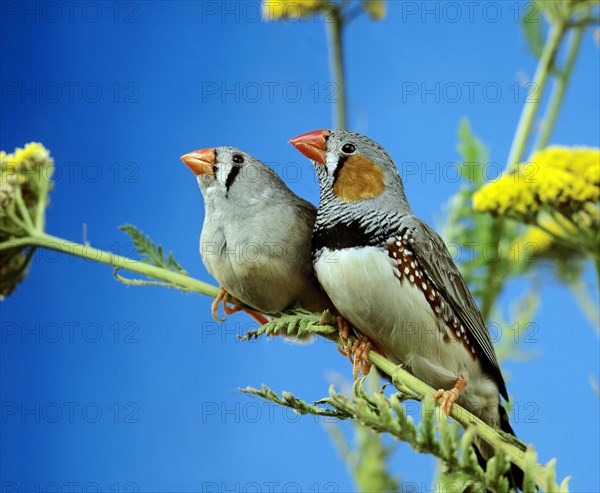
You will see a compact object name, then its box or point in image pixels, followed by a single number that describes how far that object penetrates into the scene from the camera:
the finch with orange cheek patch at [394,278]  2.08
